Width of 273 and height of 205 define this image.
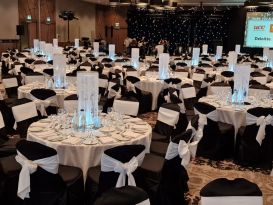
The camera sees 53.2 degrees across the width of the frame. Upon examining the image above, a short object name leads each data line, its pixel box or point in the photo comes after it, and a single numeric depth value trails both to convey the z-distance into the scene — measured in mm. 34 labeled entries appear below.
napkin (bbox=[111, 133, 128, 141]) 2836
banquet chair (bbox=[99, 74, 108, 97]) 5695
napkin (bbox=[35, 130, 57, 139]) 2840
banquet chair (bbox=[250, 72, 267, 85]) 6772
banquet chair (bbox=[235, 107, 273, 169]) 3773
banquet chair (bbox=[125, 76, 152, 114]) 5727
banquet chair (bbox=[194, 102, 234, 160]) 3968
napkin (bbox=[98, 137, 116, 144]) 2771
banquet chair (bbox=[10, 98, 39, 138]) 3629
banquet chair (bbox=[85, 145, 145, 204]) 2381
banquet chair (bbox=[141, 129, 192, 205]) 2759
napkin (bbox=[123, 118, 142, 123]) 3376
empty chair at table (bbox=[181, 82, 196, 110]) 5121
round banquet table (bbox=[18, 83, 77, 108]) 4655
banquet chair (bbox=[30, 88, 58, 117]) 4129
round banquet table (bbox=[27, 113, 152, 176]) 2706
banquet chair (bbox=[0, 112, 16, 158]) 3089
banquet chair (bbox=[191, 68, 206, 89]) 6834
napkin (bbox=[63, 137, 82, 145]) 2733
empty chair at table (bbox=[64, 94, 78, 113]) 3914
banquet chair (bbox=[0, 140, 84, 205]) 2363
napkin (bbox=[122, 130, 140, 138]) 2925
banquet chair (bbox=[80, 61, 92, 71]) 7796
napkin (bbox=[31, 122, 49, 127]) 3126
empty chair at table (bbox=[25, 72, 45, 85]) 5879
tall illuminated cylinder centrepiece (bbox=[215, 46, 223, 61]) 10823
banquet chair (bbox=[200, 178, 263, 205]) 1841
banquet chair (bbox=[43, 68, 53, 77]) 5945
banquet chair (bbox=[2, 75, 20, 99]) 5670
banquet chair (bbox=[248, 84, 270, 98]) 5274
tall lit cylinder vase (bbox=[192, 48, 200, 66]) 9253
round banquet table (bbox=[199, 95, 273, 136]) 4197
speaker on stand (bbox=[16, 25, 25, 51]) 13239
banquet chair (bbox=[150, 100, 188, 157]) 3297
